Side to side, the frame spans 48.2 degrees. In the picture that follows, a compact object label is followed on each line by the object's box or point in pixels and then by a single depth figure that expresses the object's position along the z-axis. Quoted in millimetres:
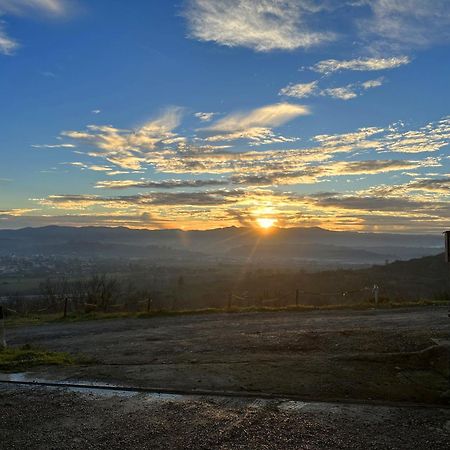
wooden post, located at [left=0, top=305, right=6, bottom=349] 12906
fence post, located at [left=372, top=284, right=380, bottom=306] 22180
